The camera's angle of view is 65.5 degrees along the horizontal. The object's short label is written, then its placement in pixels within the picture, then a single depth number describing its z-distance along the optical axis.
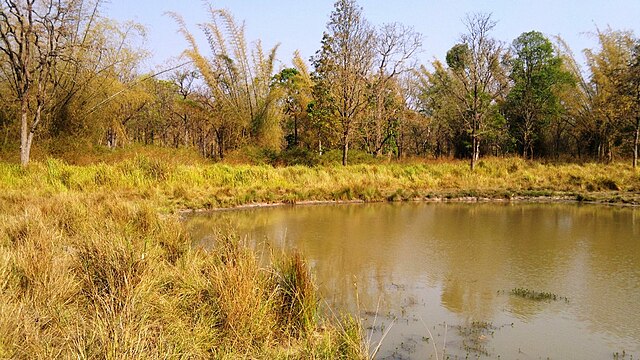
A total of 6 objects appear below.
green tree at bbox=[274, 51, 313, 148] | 22.95
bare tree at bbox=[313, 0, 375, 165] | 18.00
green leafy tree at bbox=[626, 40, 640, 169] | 18.31
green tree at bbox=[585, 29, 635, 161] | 19.47
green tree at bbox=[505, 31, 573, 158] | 24.89
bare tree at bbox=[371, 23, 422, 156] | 20.39
